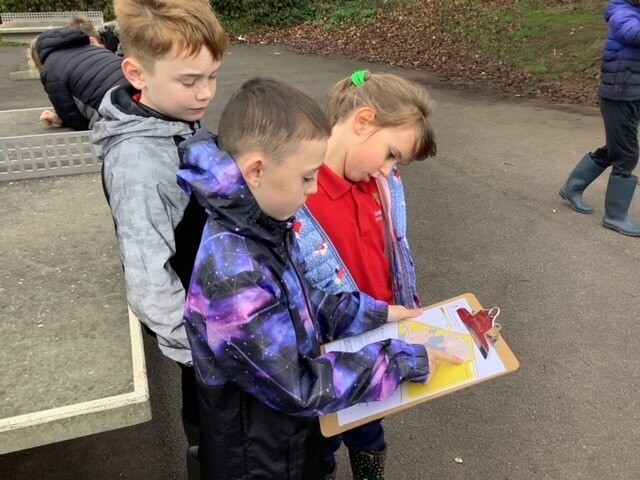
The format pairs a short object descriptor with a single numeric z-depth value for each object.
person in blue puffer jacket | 4.06
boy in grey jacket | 1.62
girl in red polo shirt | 1.78
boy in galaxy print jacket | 1.33
